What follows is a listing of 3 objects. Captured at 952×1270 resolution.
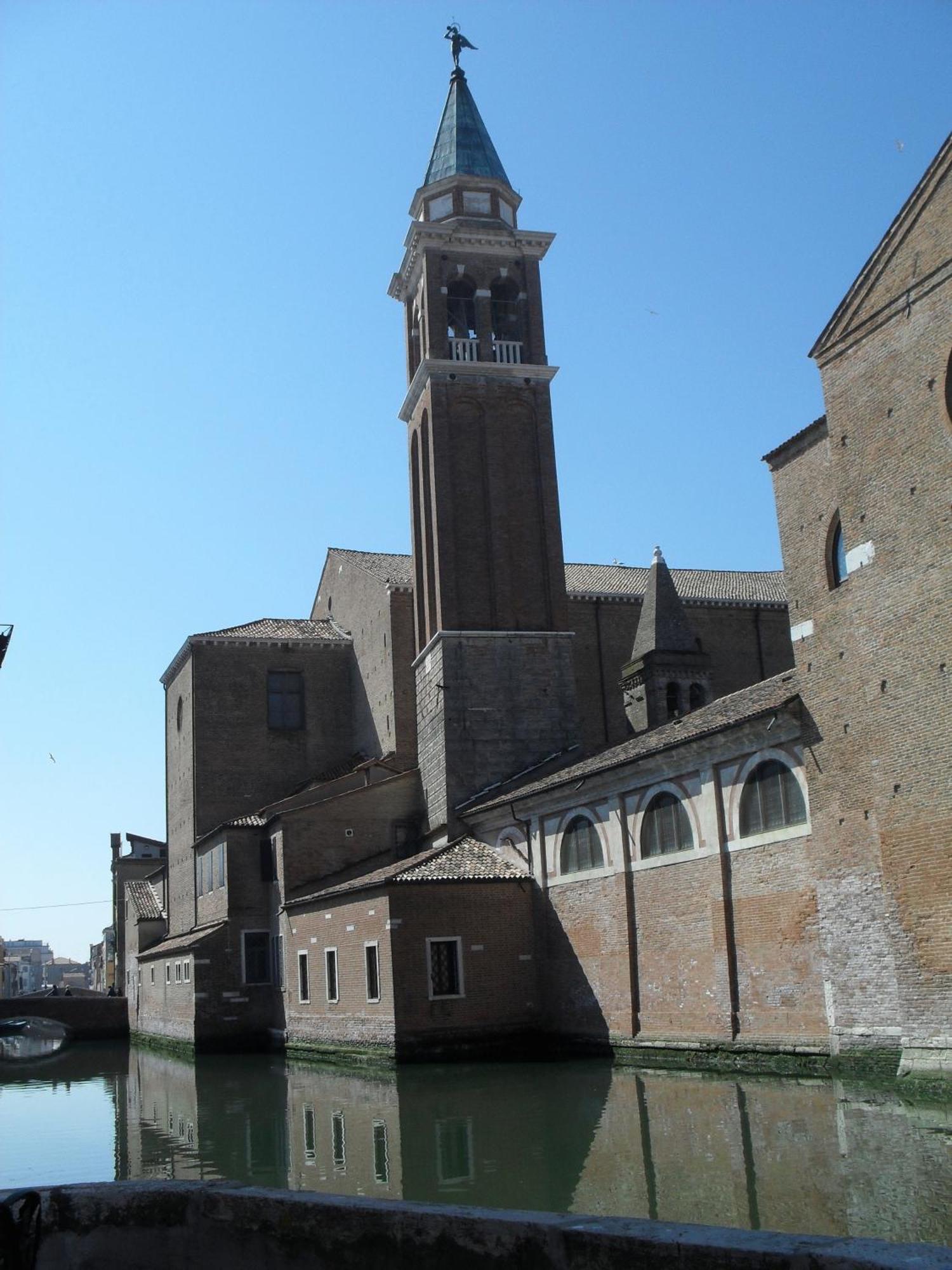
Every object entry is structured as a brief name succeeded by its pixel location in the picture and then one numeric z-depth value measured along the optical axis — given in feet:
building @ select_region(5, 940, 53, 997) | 486.38
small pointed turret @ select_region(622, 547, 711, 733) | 99.35
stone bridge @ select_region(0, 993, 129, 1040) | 125.39
